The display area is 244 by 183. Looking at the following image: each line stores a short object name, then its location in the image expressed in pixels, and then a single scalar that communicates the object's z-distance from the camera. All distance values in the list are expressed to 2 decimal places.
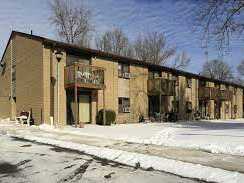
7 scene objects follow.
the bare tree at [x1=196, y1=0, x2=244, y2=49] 10.80
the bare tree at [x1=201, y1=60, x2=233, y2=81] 48.07
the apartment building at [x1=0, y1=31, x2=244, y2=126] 12.50
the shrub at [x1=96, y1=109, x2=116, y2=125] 13.90
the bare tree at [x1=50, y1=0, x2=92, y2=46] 27.19
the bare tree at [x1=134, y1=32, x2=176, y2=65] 32.77
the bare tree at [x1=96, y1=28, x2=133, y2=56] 32.66
